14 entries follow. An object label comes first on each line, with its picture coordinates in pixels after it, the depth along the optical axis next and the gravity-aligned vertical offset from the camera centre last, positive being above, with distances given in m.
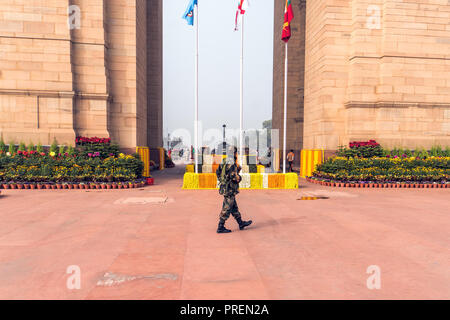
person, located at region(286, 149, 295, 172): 18.08 -0.50
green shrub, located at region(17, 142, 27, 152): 12.92 +0.04
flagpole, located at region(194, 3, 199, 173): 12.68 +3.14
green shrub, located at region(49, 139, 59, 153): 13.10 +0.05
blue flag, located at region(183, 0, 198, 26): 12.83 +6.30
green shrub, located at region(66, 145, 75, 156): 13.14 -0.13
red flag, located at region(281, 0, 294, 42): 12.76 +6.00
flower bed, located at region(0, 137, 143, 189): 11.47 -0.85
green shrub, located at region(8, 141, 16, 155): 12.71 +0.00
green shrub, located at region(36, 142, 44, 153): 13.03 +0.00
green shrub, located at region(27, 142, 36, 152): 13.01 +0.05
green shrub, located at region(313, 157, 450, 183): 13.01 -0.95
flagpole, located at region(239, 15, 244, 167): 12.97 +3.06
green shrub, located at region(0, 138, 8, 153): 12.78 +0.04
